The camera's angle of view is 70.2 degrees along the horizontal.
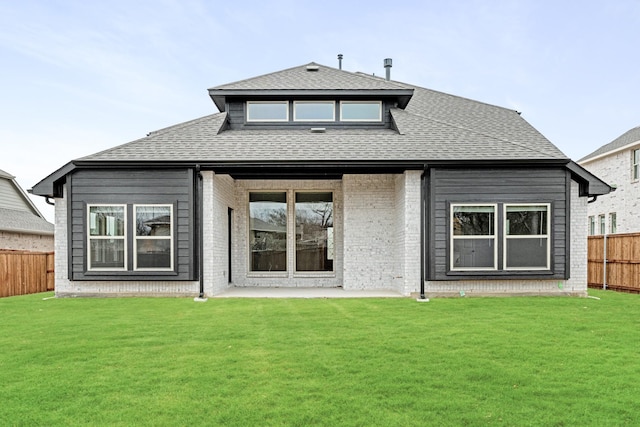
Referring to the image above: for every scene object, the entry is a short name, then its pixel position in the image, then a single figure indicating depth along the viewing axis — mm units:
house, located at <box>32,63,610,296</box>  10625
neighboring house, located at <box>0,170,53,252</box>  21672
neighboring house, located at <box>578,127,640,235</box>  20800
